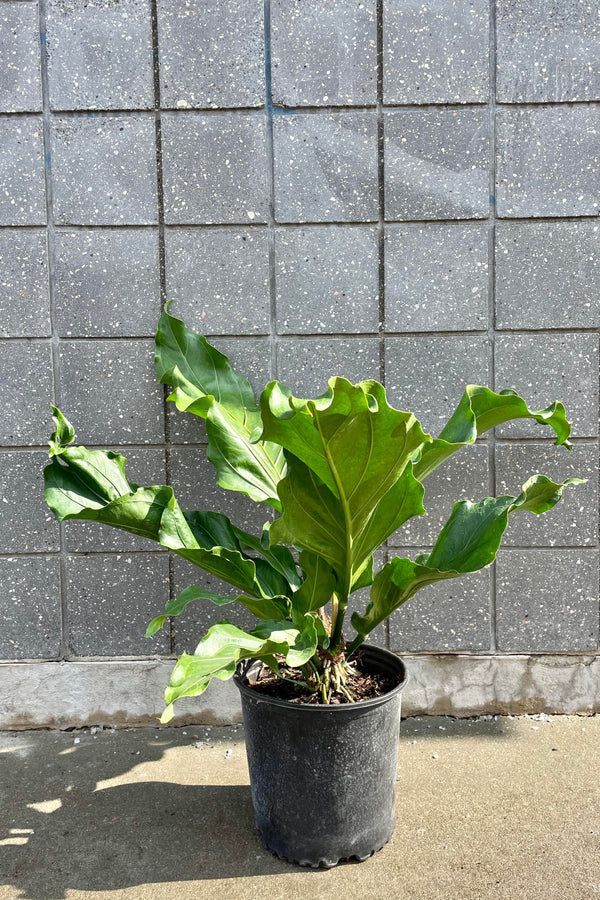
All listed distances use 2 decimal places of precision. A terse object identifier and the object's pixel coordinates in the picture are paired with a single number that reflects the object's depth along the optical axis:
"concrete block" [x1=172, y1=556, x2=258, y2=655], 2.21
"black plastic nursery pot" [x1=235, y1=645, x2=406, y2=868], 1.61
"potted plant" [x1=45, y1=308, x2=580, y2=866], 1.45
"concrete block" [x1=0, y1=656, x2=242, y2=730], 2.24
